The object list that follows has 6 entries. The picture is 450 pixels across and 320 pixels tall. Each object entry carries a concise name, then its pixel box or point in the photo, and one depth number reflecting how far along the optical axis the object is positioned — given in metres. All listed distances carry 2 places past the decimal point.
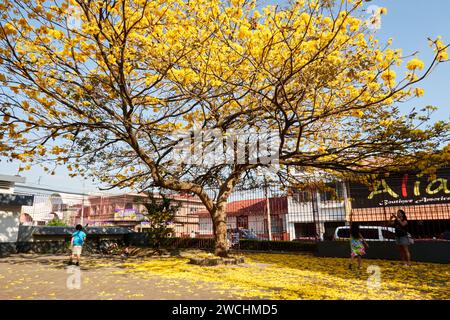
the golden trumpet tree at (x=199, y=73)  6.42
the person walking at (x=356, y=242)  9.34
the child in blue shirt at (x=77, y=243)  10.41
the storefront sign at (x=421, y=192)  18.30
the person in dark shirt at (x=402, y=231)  9.90
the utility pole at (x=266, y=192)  14.81
